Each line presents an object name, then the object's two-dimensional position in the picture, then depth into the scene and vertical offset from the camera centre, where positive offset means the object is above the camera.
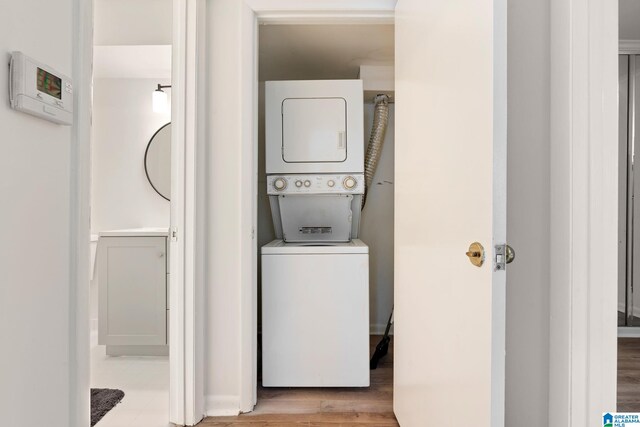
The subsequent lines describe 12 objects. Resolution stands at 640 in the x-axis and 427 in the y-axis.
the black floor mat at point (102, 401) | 1.87 -0.99
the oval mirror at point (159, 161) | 3.18 +0.43
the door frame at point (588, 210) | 0.96 +0.01
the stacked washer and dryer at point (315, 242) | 2.15 -0.19
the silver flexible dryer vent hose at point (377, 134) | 2.88 +0.59
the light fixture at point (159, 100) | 3.01 +0.88
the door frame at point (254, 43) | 1.91 +0.86
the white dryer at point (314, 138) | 2.40 +0.47
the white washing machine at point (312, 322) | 2.15 -0.61
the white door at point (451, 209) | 0.93 +0.01
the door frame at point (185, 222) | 1.79 -0.05
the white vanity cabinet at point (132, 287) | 2.67 -0.53
